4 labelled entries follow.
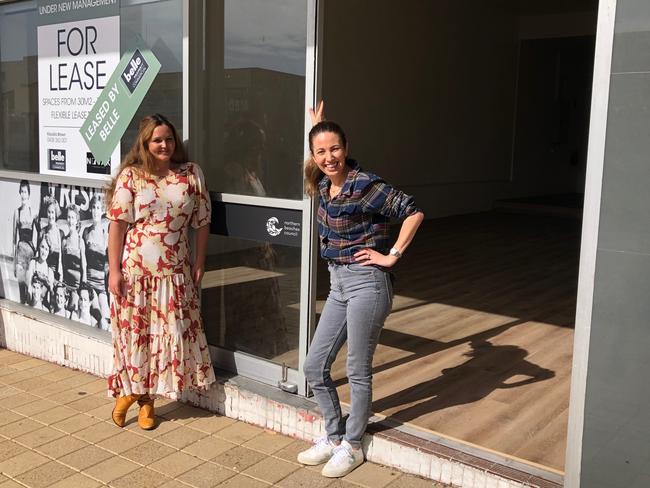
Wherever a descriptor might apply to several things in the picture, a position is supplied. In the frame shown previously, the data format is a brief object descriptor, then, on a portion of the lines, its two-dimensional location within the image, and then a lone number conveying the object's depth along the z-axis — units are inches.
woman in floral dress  146.9
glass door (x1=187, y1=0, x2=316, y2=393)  145.6
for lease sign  175.8
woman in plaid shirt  120.5
